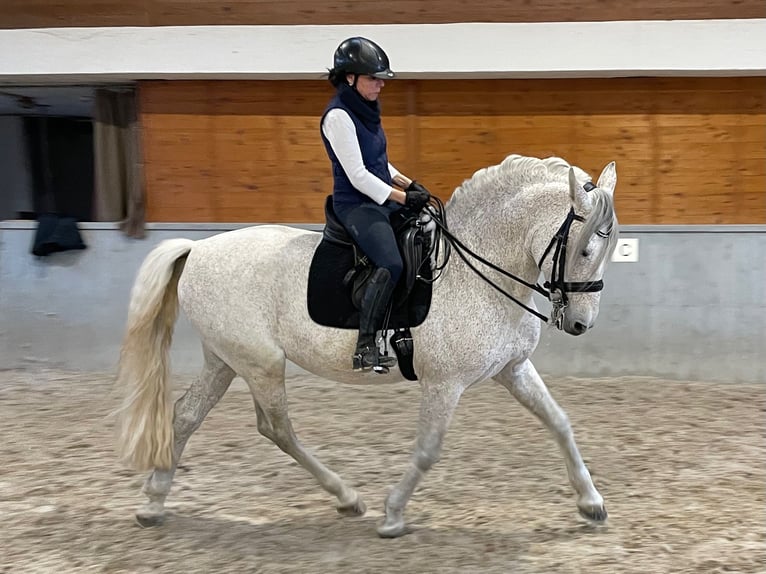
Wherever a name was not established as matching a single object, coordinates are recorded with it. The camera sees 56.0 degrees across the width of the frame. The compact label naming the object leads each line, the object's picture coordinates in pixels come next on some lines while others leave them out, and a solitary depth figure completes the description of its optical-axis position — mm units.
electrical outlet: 6141
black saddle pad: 3195
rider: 3072
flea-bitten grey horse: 3045
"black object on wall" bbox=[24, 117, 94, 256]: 8180
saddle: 3186
